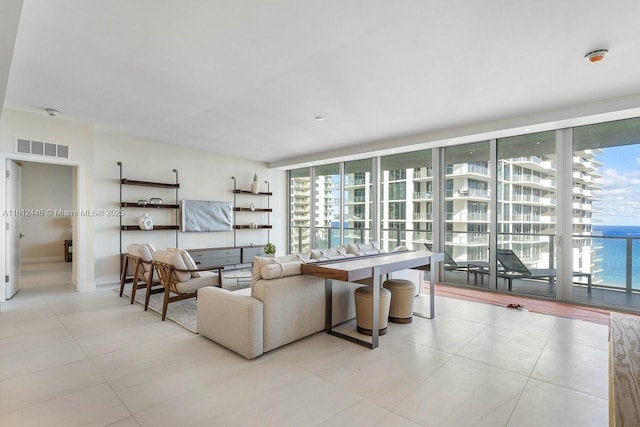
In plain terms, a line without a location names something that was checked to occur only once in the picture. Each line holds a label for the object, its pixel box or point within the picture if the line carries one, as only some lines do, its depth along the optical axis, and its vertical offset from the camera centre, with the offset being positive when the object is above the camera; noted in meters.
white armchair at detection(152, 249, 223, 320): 3.90 -0.80
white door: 4.74 -0.28
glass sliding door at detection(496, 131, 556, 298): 4.98 -0.02
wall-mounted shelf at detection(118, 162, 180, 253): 5.95 +0.14
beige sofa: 2.83 -0.92
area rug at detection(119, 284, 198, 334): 3.74 -1.30
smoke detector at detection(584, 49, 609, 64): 2.83 +1.42
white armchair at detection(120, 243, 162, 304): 4.33 -0.73
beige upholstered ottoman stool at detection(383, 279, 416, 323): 3.75 -1.05
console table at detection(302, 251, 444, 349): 2.96 -0.57
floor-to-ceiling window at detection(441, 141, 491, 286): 5.63 +0.01
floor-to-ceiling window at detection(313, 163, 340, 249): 7.93 +0.17
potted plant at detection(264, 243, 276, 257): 6.42 -0.74
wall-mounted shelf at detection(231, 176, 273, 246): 7.82 +0.03
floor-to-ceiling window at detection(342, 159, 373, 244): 7.24 +0.27
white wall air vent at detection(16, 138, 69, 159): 4.67 +0.96
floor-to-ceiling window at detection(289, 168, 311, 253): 8.69 +0.09
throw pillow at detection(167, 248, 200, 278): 4.01 -0.60
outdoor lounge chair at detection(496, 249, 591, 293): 5.00 -0.93
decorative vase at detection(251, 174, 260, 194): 7.94 +0.66
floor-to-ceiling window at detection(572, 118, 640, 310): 4.32 +0.03
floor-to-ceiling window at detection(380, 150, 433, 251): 6.30 +0.26
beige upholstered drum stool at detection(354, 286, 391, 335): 3.29 -1.01
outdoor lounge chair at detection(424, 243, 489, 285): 5.63 -0.94
